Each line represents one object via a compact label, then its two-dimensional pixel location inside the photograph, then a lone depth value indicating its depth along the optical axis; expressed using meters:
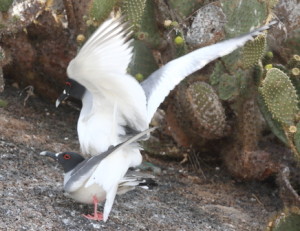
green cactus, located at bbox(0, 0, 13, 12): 9.67
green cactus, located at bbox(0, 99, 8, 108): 10.32
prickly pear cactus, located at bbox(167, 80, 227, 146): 9.90
